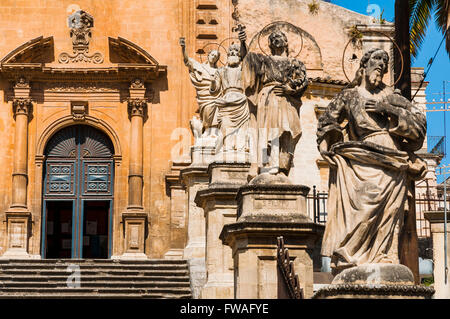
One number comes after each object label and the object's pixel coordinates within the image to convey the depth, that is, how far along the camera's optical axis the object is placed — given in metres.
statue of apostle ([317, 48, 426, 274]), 9.95
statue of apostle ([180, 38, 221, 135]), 20.47
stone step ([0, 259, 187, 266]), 22.34
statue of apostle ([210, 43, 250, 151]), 17.39
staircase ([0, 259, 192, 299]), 20.28
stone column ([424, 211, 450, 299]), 18.56
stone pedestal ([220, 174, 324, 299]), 12.99
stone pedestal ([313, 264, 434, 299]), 9.38
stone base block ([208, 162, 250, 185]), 16.58
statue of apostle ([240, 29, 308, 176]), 13.83
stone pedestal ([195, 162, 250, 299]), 16.34
